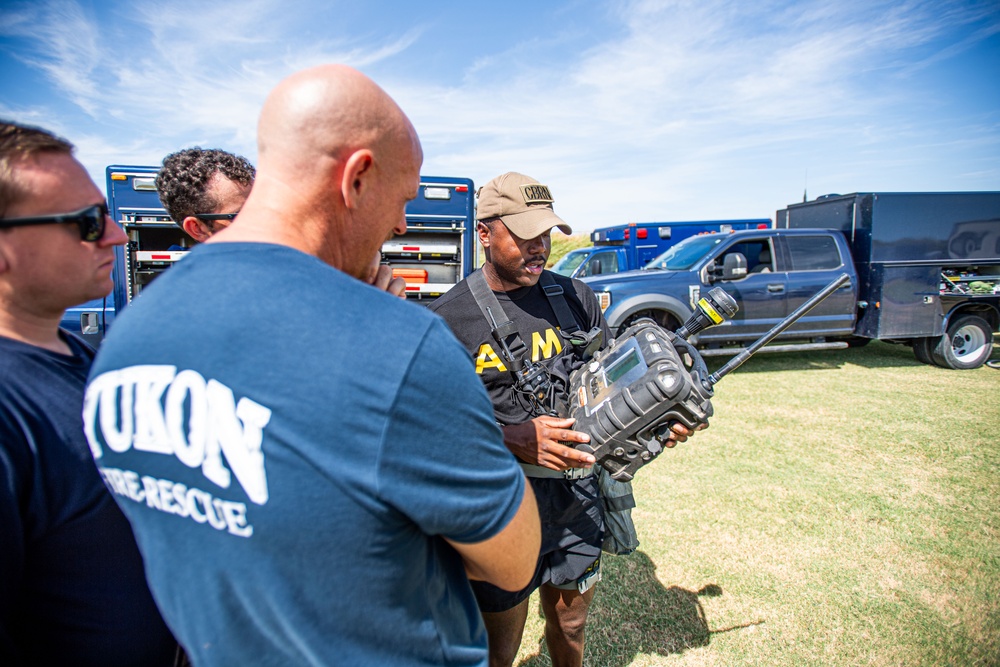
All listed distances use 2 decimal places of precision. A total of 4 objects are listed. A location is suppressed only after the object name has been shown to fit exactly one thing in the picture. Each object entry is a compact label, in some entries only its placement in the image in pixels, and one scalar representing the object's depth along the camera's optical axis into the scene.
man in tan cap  2.19
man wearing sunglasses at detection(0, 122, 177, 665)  1.11
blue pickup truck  8.42
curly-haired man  2.57
